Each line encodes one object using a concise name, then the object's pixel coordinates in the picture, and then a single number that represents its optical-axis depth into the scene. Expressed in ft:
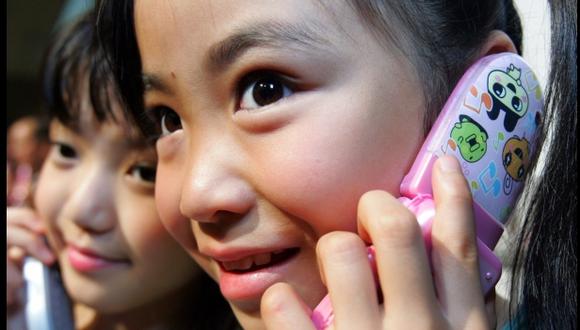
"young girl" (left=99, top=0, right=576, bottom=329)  1.10
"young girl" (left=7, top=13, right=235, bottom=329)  1.53
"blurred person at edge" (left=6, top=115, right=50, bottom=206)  2.02
